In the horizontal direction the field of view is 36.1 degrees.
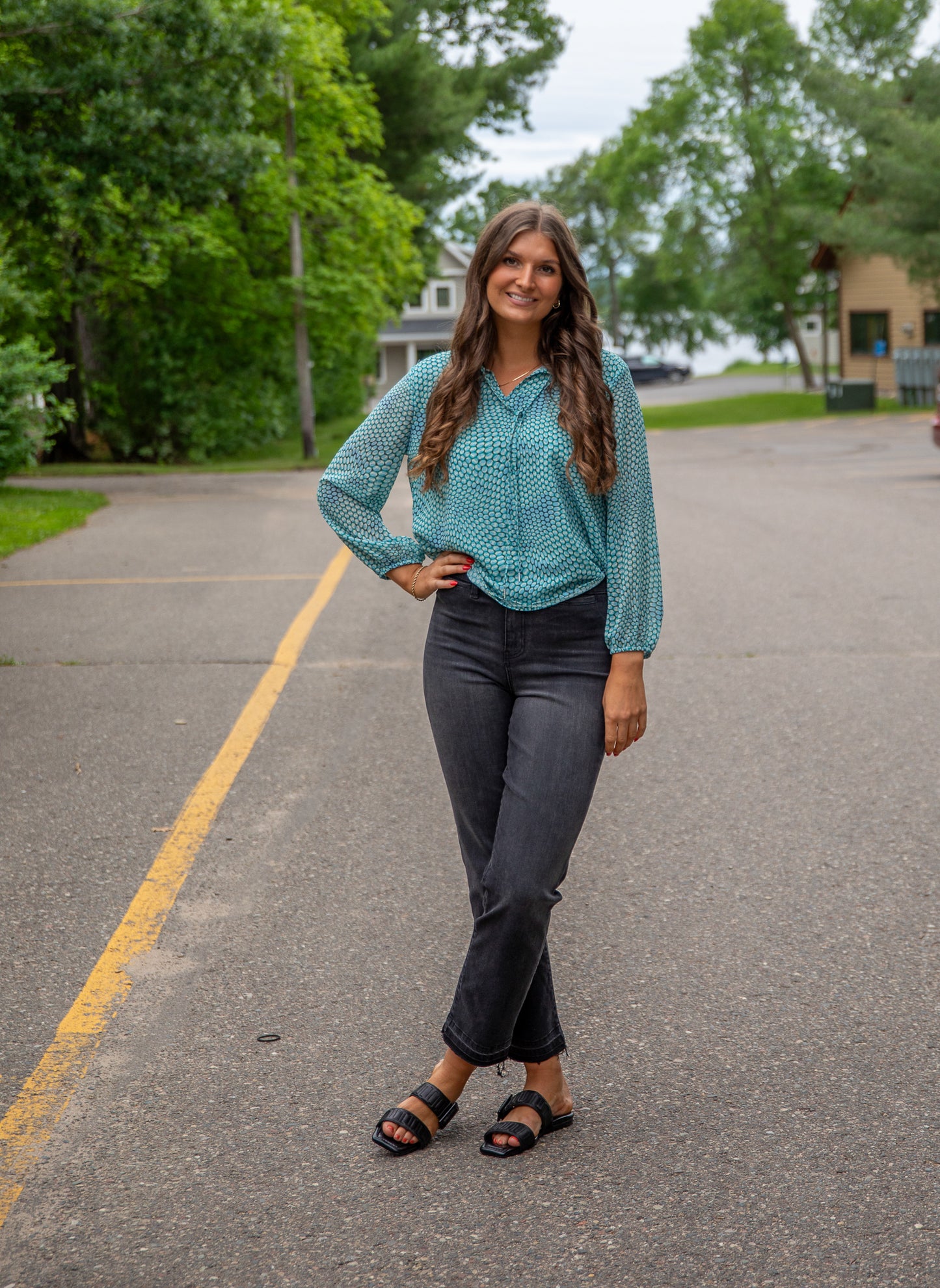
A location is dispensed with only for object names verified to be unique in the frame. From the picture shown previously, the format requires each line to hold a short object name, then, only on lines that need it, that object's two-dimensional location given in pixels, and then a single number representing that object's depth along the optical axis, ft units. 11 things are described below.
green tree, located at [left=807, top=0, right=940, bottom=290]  114.73
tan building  151.43
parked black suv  237.86
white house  222.89
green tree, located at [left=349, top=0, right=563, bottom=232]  108.88
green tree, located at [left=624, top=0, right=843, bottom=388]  163.02
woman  9.73
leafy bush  52.65
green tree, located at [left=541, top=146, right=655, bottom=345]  334.24
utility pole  84.58
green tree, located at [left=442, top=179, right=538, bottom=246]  145.76
